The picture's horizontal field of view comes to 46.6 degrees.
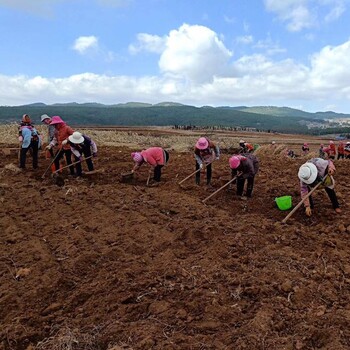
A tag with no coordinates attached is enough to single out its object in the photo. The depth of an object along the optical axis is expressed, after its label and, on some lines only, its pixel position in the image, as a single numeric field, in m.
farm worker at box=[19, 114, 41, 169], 9.66
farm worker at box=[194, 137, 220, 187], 8.16
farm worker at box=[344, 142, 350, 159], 17.73
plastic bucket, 6.85
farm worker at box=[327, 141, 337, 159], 16.44
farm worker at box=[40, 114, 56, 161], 9.95
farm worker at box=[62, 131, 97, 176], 8.89
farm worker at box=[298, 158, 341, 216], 6.16
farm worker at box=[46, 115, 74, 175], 9.27
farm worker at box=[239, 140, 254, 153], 11.27
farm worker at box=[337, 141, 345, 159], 17.77
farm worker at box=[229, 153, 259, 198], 7.21
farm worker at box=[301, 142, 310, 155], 19.87
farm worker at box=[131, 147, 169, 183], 8.52
